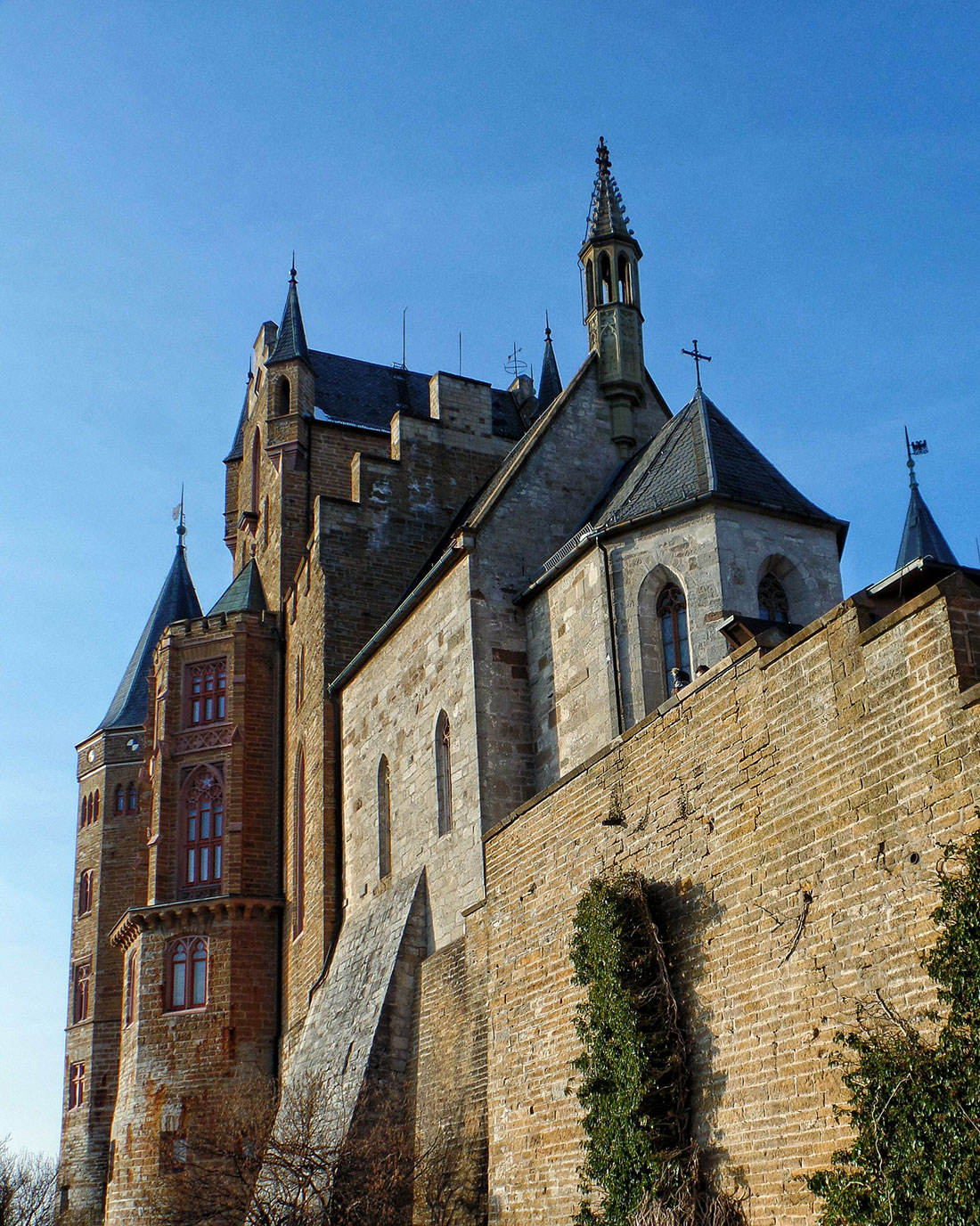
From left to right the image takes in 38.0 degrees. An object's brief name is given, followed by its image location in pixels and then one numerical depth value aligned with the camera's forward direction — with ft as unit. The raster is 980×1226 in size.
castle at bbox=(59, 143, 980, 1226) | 36.83
